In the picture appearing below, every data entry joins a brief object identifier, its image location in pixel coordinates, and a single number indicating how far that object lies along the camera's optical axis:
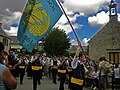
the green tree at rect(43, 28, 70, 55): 26.71
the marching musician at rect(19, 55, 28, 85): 7.09
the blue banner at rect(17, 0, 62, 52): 3.58
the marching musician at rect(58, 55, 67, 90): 5.71
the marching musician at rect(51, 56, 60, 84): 7.96
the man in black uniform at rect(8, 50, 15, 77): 5.85
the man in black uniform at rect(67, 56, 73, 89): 6.57
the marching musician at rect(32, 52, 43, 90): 5.53
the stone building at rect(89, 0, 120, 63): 13.90
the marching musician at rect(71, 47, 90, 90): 3.80
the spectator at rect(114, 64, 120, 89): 6.29
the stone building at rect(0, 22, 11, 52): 25.36
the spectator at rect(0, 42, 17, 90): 1.66
